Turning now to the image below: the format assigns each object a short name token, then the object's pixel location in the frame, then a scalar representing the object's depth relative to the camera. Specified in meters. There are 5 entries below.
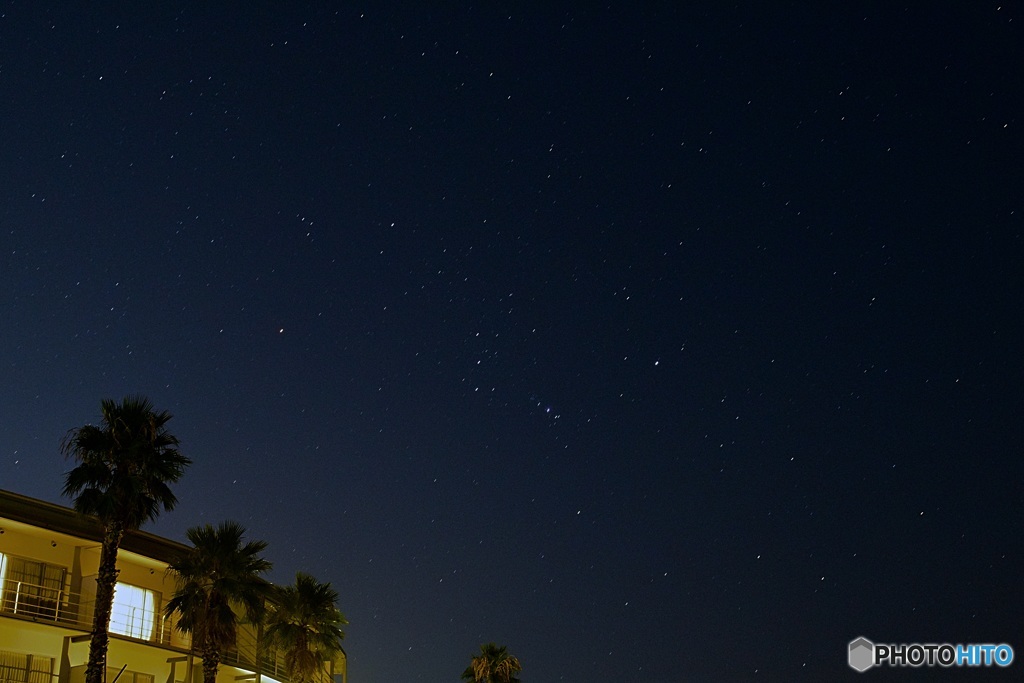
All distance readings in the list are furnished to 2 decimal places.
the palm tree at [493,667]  51.59
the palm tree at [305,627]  37.88
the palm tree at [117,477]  28.30
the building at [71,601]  30.77
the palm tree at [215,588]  31.89
